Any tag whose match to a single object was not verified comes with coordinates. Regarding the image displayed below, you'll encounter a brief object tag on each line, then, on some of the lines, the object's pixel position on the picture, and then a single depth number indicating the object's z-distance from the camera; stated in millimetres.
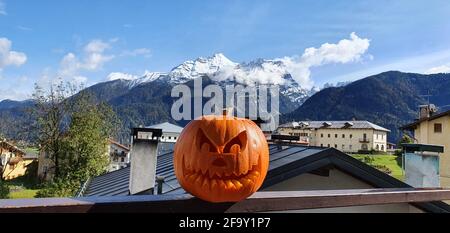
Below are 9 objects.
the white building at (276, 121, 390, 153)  80062
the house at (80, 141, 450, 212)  4539
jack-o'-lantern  1761
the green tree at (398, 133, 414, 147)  54025
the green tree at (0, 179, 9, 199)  23200
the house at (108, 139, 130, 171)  58291
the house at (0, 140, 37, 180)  38688
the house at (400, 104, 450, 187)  24891
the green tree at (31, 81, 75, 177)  34875
